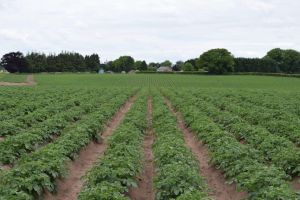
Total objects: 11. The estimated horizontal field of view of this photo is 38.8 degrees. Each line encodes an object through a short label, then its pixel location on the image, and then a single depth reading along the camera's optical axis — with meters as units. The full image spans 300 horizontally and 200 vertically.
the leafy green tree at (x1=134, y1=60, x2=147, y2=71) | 185.75
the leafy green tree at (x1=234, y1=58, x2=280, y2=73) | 134.38
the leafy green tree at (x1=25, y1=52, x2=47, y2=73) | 139.41
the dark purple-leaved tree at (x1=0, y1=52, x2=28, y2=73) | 135.12
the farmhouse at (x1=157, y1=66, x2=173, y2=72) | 190.12
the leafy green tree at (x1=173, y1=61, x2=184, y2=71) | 188.07
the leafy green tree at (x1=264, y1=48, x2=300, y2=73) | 149.88
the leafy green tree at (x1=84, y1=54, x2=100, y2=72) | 168.20
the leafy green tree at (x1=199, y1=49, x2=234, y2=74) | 123.06
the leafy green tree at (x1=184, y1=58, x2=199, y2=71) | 164.49
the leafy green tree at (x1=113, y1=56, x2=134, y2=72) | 186.38
